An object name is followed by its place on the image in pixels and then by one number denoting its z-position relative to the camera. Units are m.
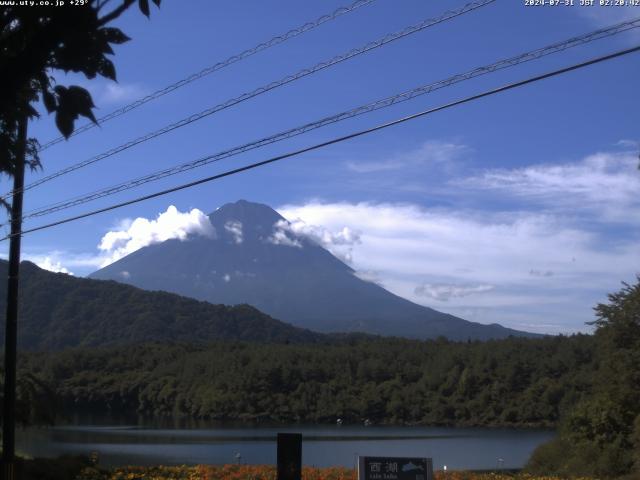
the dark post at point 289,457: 11.17
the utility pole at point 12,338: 15.34
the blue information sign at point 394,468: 11.05
